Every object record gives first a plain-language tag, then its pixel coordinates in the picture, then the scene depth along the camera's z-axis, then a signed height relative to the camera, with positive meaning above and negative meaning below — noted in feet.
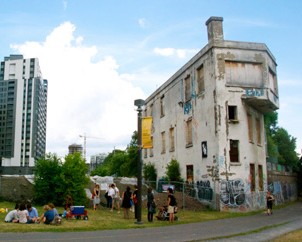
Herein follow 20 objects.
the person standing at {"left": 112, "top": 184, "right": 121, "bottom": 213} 54.76 -6.46
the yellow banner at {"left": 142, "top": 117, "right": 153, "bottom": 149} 43.23 +5.03
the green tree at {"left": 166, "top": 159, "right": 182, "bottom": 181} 78.18 -2.04
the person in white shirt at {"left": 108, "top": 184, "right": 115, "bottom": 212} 54.82 -5.23
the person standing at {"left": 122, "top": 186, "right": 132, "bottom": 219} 46.17 -6.21
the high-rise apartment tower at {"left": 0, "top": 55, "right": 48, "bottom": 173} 325.70 +67.56
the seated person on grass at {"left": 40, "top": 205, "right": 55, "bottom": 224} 39.30 -6.88
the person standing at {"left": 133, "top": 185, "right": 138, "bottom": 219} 43.96 -6.23
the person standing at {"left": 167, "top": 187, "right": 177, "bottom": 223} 44.46 -6.46
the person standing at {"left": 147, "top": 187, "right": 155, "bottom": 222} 43.46 -6.43
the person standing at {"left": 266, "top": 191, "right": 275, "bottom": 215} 56.26 -8.13
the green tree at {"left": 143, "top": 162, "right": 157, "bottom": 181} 94.42 -2.95
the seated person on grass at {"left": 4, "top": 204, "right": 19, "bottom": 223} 39.87 -7.03
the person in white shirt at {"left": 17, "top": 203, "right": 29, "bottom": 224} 39.34 -6.71
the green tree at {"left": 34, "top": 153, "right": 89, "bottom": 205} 57.33 -2.82
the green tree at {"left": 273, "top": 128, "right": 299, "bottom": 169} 133.73 +7.02
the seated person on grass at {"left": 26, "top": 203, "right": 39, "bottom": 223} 39.83 -6.77
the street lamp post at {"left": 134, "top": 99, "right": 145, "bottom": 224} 41.51 +1.38
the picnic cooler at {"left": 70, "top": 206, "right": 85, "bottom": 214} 43.42 -6.62
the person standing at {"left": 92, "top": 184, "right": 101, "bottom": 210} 55.40 -6.20
